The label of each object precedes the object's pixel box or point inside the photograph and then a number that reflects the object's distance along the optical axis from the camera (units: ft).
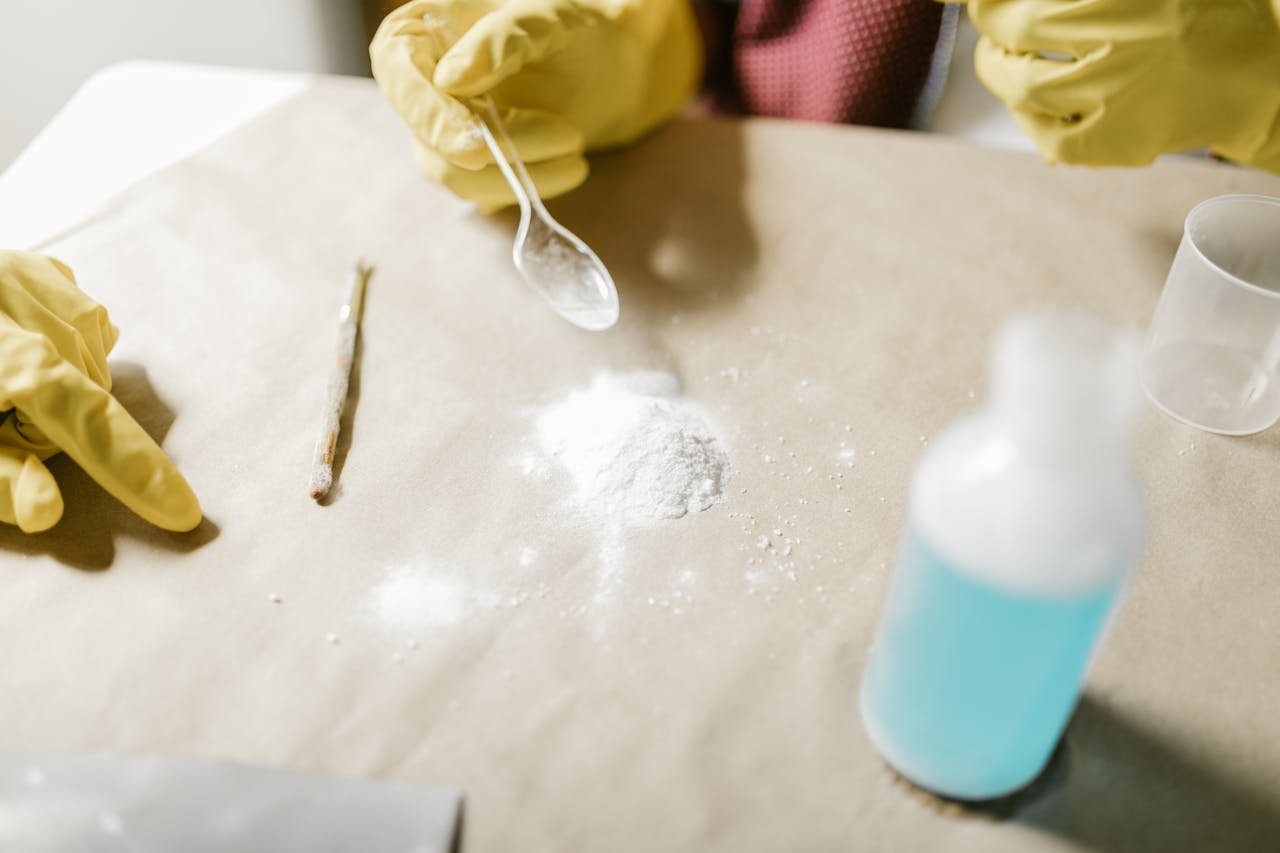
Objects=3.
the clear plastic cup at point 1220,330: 2.41
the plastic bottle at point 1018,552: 1.25
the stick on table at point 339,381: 2.39
